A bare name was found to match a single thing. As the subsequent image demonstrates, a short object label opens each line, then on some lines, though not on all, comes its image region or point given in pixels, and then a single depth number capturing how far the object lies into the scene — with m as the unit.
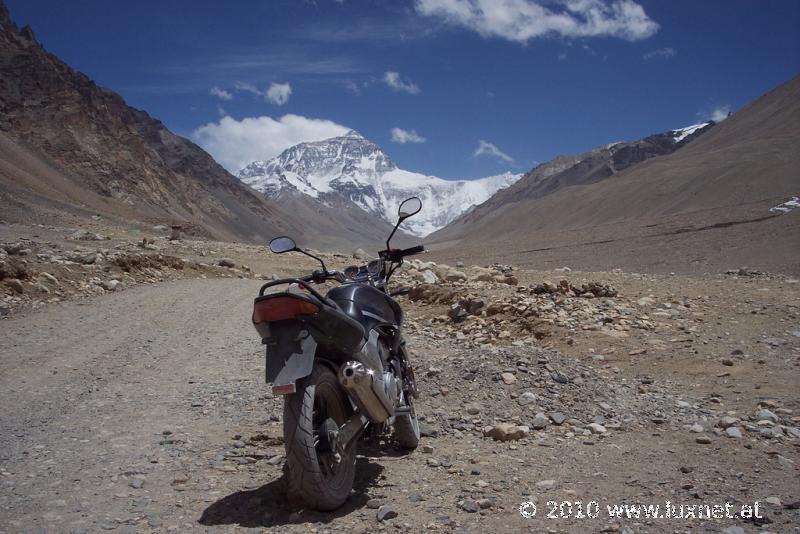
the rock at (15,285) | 11.54
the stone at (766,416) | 5.64
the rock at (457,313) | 11.10
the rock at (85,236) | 23.63
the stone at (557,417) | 5.69
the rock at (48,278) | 12.49
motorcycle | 3.74
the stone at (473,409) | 5.86
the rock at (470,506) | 3.98
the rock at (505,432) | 5.37
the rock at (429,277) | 14.89
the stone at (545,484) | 4.35
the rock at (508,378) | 6.33
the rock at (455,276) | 15.28
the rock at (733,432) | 5.25
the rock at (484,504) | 4.01
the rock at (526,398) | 6.02
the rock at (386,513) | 3.86
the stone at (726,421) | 5.50
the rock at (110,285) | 13.92
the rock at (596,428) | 5.53
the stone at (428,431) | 5.60
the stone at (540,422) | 5.64
